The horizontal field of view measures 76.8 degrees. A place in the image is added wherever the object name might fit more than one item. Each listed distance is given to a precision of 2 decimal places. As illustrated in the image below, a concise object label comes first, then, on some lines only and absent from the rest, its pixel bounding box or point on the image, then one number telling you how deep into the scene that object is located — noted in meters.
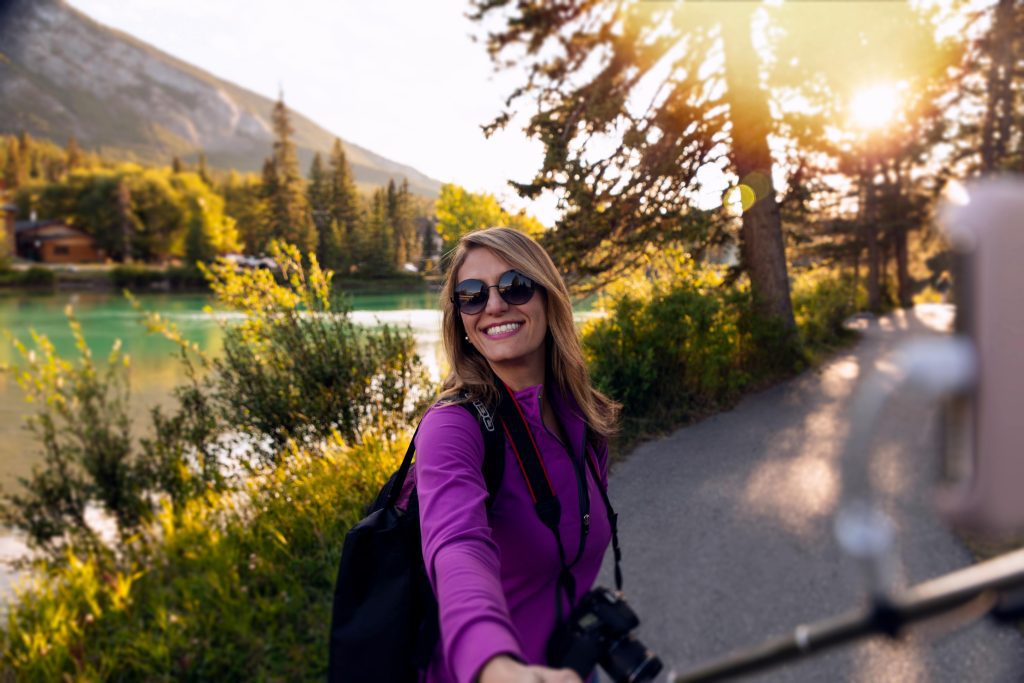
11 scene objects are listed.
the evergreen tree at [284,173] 40.61
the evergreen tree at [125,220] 81.19
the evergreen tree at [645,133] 8.42
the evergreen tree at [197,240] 73.74
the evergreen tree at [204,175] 110.40
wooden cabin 82.75
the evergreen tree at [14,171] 116.62
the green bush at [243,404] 6.63
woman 1.11
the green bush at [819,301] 8.16
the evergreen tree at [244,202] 52.16
